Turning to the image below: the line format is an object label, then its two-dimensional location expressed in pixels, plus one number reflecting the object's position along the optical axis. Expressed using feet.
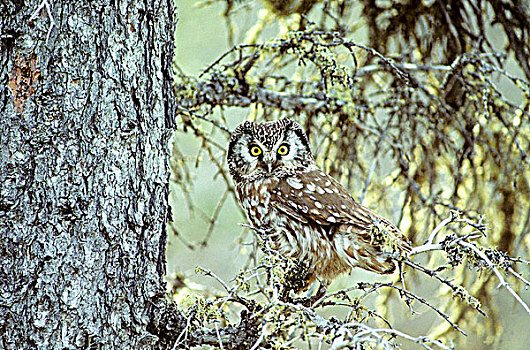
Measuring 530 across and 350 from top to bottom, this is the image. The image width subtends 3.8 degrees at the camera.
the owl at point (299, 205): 26.56
